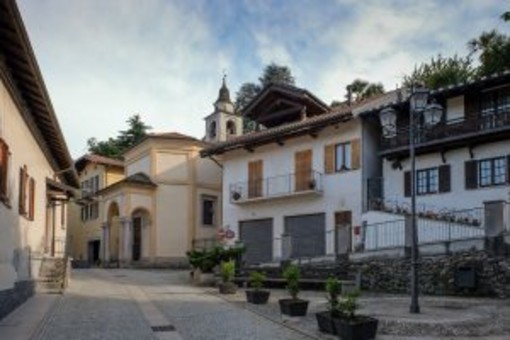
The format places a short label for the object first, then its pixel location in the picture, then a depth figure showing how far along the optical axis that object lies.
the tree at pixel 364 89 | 49.67
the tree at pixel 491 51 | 35.78
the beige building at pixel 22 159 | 14.37
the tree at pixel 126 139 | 66.69
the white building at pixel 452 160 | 26.61
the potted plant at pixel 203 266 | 28.72
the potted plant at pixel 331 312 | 12.61
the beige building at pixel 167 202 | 43.75
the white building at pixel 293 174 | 32.00
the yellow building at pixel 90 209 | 51.84
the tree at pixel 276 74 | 70.50
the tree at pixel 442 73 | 40.56
